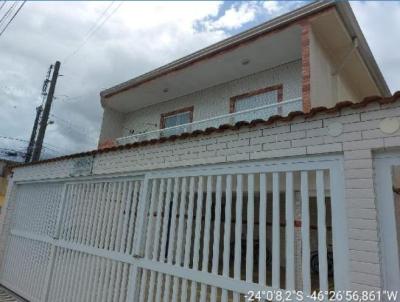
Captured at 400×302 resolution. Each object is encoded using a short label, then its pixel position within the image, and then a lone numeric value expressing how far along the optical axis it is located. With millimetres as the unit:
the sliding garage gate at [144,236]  3199
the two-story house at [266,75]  7578
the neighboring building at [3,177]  18203
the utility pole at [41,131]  17266
